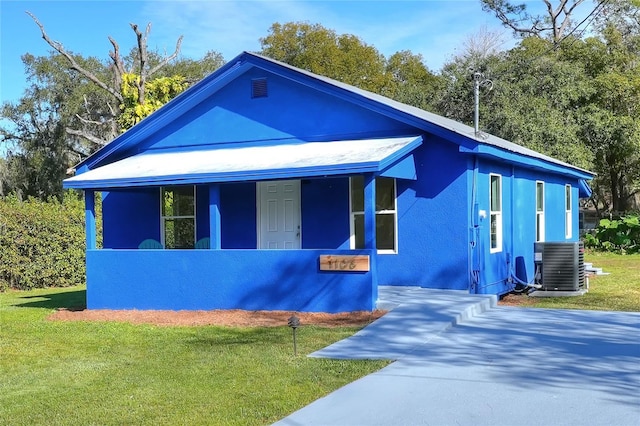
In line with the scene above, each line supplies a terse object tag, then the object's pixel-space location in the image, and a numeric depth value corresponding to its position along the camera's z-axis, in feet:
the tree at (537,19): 122.42
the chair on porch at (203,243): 45.68
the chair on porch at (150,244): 47.03
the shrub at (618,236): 87.15
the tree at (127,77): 81.35
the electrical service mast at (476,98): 45.23
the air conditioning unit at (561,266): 43.29
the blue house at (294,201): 37.04
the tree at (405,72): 147.33
